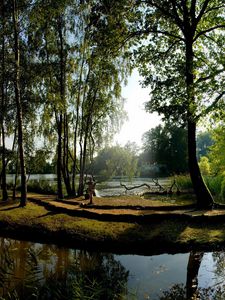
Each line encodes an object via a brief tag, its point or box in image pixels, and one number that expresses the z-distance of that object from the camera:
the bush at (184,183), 23.54
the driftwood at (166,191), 21.51
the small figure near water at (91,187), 13.02
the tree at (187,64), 11.28
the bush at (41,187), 22.39
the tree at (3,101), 14.31
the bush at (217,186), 17.89
